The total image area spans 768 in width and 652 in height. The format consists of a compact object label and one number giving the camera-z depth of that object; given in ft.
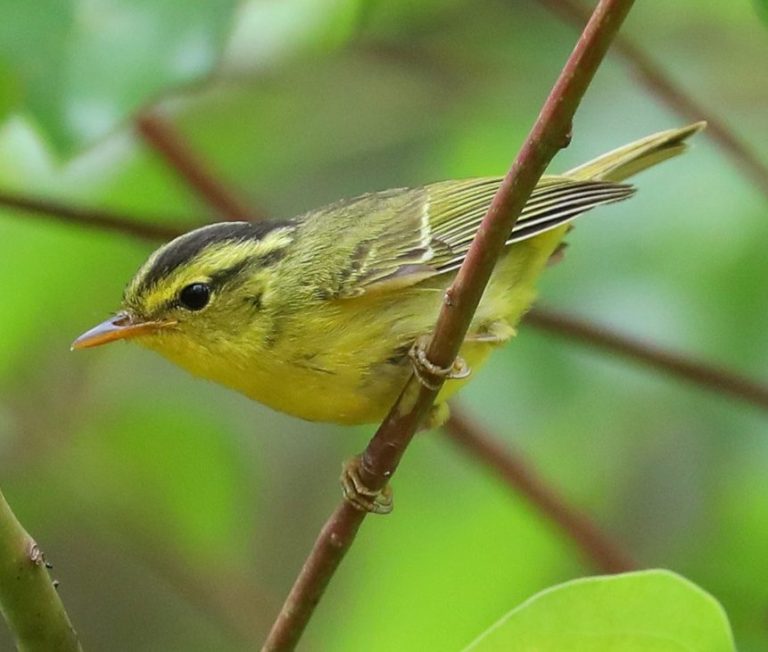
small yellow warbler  16.34
